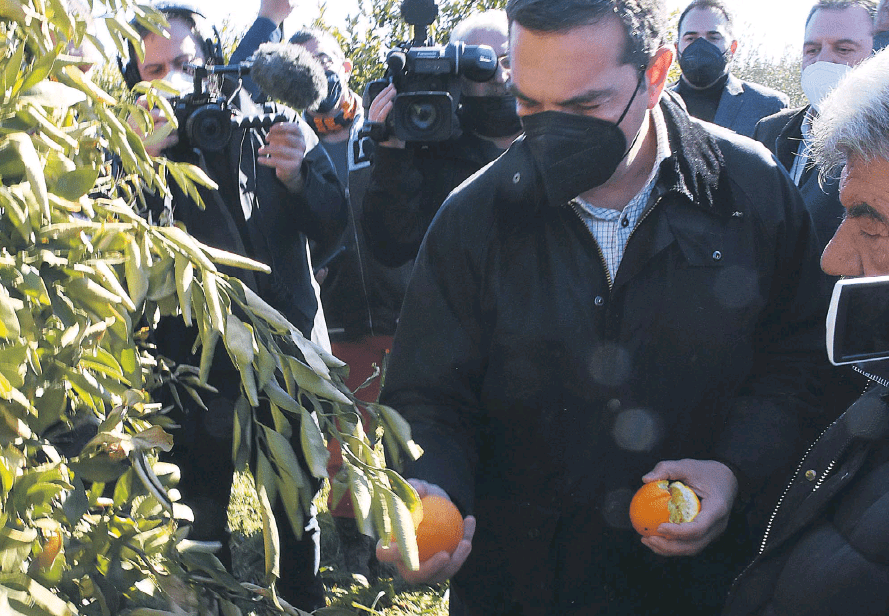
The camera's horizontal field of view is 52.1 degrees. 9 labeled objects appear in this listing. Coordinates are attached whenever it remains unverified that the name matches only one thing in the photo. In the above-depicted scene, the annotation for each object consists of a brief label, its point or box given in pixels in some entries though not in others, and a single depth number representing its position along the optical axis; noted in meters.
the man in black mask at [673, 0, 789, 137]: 4.21
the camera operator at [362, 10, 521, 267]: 2.71
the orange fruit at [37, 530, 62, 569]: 0.85
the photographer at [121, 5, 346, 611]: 2.74
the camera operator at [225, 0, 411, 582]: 3.46
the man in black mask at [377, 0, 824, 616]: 1.76
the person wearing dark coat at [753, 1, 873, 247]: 2.35
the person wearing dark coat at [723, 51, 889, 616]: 1.24
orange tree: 0.77
